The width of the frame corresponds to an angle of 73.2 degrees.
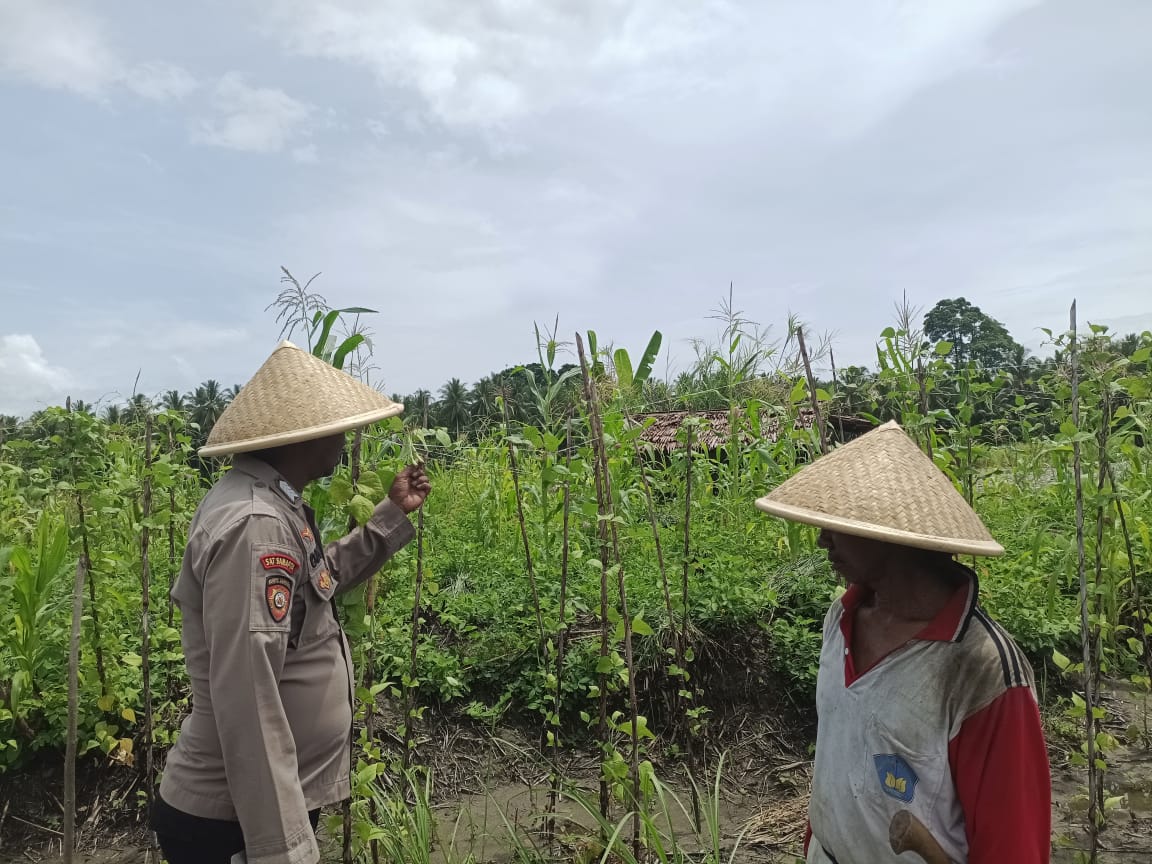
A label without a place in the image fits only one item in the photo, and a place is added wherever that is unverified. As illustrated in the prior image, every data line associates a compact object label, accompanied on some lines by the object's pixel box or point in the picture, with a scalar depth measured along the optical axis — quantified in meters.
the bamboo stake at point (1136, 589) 3.20
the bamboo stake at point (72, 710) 2.30
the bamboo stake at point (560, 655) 2.86
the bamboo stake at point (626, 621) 2.42
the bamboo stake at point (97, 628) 3.16
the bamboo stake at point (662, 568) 3.02
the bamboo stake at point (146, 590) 2.84
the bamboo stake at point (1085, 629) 2.50
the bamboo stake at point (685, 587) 2.96
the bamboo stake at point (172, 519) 3.27
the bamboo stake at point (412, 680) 2.78
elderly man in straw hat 1.21
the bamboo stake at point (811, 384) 3.11
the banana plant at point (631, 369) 4.30
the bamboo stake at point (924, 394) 3.34
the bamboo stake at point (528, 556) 3.53
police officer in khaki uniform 1.52
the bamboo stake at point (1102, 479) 2.70
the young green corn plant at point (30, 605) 3.37
